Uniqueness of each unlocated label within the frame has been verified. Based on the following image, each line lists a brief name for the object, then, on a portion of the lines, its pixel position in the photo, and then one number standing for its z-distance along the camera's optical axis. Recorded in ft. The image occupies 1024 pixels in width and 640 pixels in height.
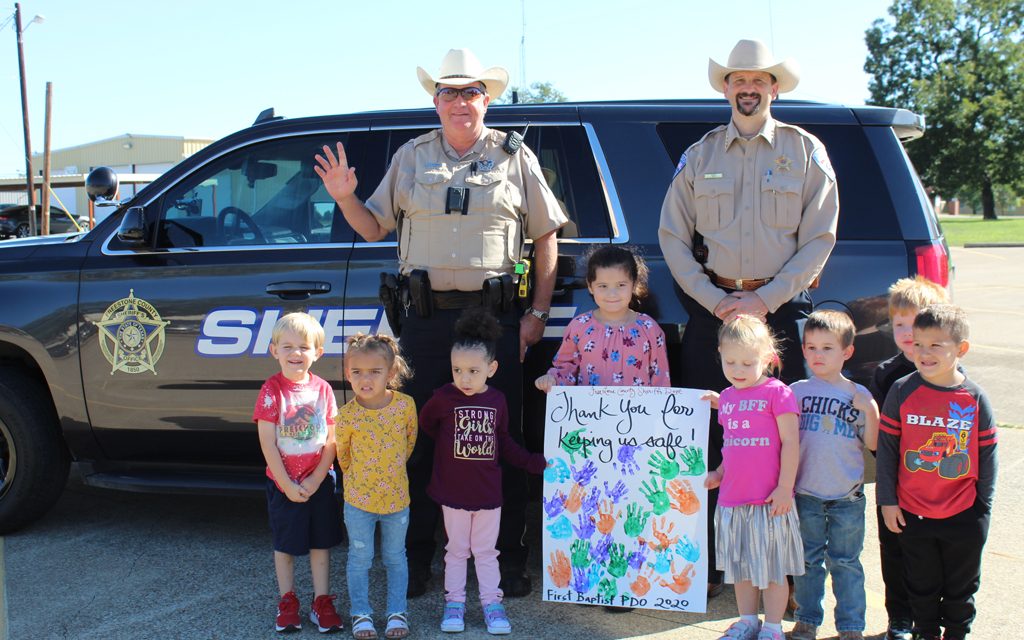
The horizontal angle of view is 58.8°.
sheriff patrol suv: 12.78
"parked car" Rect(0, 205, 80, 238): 91.80
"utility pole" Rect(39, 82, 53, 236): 72.42
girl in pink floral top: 11.44
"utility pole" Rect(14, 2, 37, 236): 82.07
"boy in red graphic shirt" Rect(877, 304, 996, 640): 9.68
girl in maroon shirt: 11.16
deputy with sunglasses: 11.73
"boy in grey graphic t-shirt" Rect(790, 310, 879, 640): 10.34
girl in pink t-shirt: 10.23
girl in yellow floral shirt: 10.99
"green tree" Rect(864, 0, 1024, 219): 166.71
